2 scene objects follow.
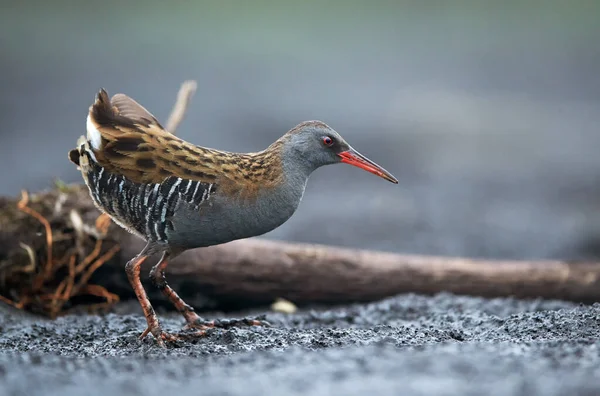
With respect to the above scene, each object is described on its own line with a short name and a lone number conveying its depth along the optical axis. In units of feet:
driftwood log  46.83
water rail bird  35.14
